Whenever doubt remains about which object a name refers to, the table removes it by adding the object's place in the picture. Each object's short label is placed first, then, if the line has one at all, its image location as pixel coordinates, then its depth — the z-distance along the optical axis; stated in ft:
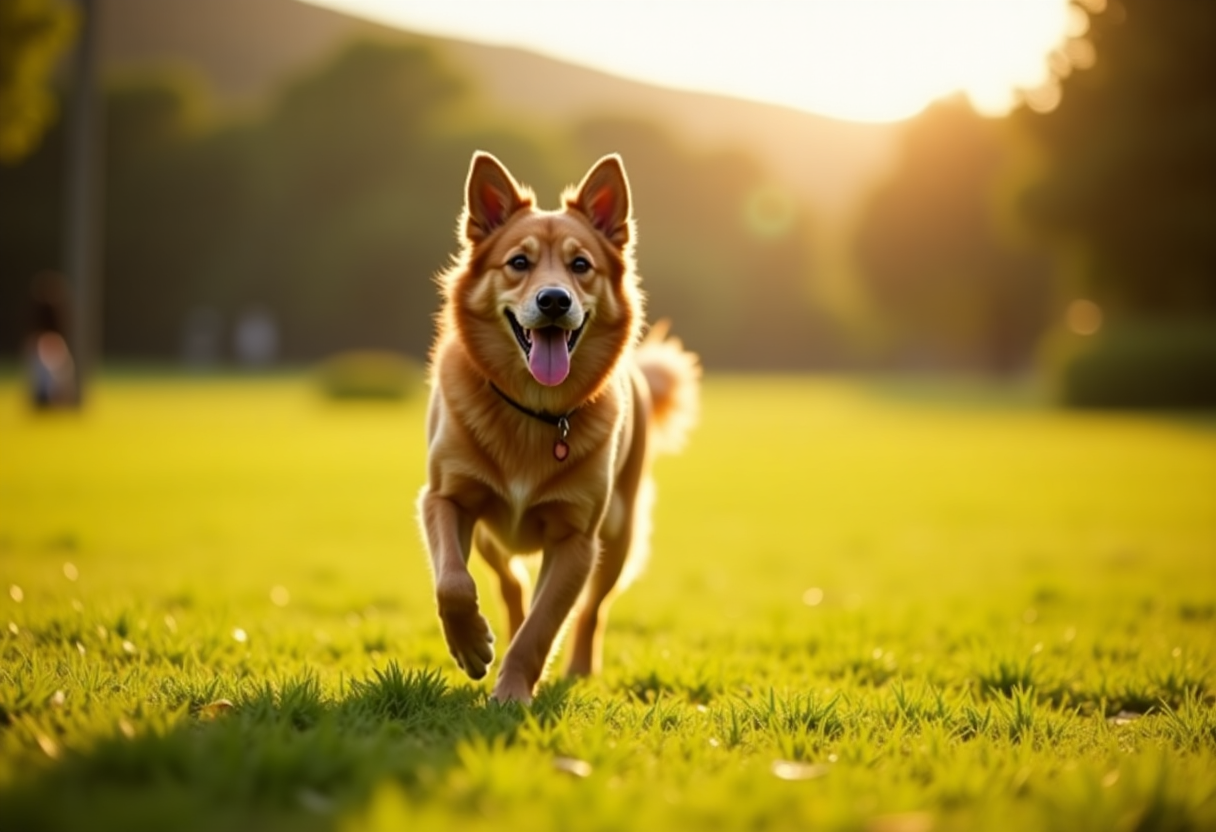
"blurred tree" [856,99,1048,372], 168.96
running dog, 15.08
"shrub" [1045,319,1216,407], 97.76
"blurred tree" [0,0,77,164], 72.64
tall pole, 73.15
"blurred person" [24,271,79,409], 74.33
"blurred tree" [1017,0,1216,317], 104.00
